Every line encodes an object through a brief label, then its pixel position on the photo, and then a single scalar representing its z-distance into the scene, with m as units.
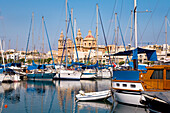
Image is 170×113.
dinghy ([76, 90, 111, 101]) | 24.44
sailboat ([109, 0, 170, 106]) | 18.81
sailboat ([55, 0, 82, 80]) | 48.78
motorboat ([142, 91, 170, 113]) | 13.88
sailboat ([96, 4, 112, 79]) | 53.85
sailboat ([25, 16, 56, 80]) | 50.12
